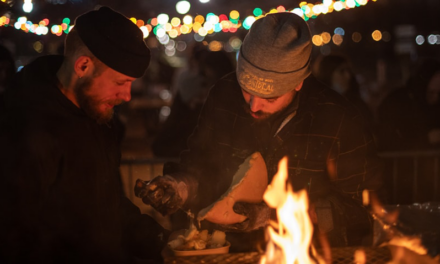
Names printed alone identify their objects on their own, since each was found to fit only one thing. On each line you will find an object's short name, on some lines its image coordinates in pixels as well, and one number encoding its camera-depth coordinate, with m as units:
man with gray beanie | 2.89
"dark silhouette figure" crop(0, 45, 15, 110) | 4.88
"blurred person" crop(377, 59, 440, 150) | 5.85
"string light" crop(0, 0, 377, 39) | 8.66
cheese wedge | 2.75
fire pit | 2.65
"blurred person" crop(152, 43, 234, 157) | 5.69
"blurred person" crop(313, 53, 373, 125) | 5.73
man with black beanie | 2.16
